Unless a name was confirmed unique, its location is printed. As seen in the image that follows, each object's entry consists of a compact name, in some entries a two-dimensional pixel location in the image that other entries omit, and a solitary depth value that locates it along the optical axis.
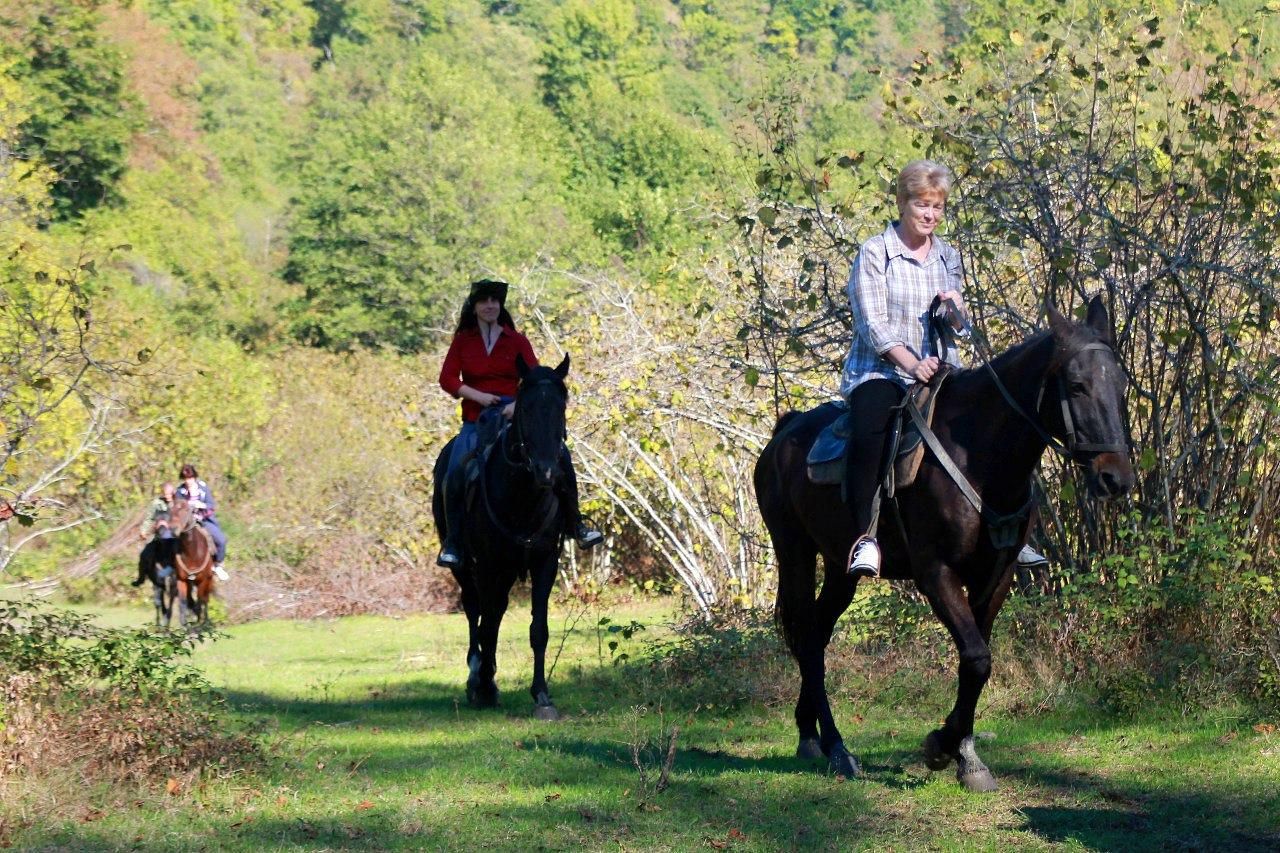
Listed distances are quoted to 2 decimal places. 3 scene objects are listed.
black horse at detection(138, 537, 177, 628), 26.05
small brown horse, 25.73
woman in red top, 12.84
